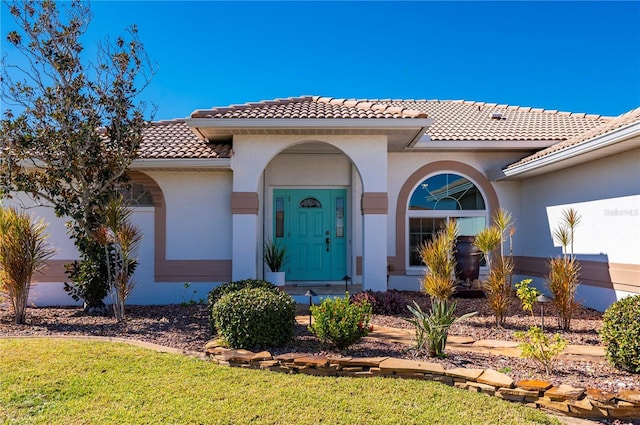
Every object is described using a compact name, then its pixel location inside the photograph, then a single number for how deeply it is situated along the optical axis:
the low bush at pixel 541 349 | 4.87
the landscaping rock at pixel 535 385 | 4.29
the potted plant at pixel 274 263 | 10.57
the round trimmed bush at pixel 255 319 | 5.70
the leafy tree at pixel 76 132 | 7.96
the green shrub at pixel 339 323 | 5.55
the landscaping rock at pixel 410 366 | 4.87
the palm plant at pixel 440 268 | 6.22
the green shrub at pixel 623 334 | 4.77
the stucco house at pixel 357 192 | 8.67
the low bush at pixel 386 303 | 8.48
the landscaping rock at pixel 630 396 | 4.00
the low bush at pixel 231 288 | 7.01
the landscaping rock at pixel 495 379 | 4.44
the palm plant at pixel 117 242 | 7.47
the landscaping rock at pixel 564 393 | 4.14
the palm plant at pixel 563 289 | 6.98
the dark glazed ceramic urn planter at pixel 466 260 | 10.06
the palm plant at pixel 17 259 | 7.38
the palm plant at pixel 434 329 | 5.46
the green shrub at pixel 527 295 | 6.24
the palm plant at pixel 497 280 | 7.29
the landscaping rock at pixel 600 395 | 4.07
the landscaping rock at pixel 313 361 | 5.11
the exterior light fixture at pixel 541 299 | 6.70
